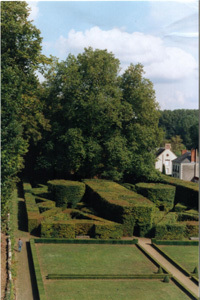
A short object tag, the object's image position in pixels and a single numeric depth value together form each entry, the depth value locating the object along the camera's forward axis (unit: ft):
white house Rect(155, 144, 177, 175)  279.69
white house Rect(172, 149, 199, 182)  246.06
